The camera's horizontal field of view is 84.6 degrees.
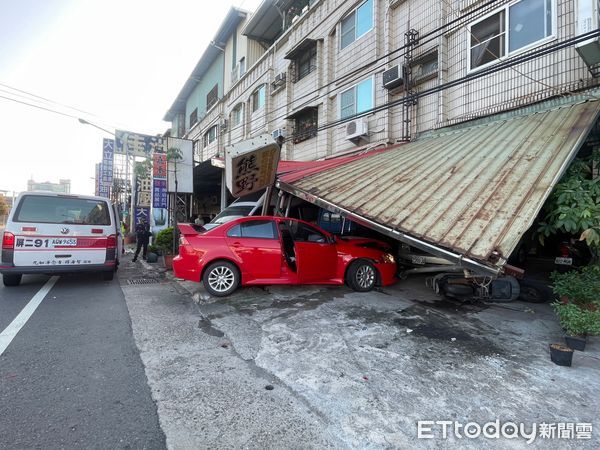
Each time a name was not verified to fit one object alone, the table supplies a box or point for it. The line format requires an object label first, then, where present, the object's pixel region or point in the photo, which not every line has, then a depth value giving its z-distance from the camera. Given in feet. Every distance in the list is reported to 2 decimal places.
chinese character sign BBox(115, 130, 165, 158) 60.54
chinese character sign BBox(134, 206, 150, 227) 53.39
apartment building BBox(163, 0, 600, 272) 15.94
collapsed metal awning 12.07
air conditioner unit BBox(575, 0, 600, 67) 17.90
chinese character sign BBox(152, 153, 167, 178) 42.45
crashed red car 19.71
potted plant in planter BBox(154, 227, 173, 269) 35.12
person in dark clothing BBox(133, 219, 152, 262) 37.22
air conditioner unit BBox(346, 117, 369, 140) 35.12
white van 20.24
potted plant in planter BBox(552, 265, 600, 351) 12.20
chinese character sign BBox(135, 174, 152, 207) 57.22
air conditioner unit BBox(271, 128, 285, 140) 49.74
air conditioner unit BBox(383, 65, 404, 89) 31.32
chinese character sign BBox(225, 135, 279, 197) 22.16
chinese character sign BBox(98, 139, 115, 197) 77.59
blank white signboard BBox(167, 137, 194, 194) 37.45
